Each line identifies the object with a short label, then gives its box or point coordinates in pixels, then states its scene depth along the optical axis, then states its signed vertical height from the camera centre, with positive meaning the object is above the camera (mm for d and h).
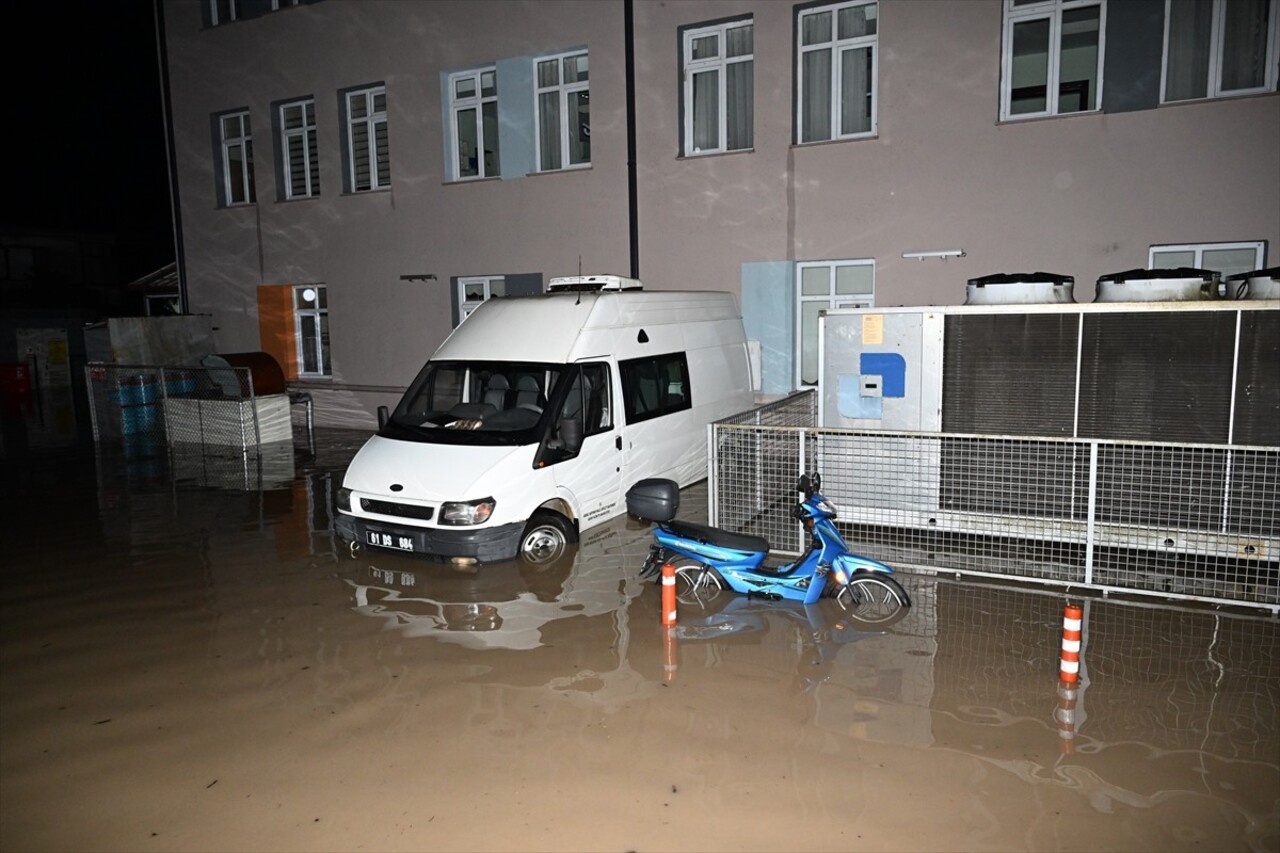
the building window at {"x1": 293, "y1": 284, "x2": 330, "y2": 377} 17875 -58
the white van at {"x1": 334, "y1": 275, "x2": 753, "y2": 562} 7480 -1011
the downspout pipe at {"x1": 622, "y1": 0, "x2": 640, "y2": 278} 13445 +2949
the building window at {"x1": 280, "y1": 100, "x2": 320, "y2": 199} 17562 +3564
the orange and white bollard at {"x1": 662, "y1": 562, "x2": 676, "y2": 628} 6070 -1919
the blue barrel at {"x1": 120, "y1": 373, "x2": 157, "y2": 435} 15773 -1373
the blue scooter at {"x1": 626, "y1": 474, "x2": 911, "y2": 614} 6551 -1857
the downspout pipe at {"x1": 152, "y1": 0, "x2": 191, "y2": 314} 19312 +3815
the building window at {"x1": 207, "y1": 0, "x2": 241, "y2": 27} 18375 +6618
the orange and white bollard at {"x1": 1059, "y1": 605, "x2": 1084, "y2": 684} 5004 -1926
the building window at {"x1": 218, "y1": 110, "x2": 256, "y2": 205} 18719 +3591
